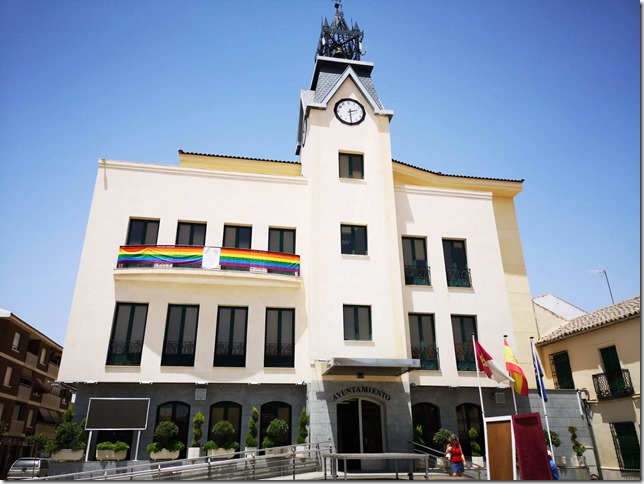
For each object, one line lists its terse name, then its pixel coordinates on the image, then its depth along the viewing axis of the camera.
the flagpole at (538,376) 19.67
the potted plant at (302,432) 19.94
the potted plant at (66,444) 18.77
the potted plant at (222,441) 19.48
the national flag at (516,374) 20.06
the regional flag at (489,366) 19.59
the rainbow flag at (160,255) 22.12
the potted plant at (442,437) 20.81
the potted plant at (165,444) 19.38
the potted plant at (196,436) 19.45
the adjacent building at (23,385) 41.56
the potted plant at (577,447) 22.11
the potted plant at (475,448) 21.16
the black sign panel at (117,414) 19.20
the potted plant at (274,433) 19.94
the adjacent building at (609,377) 22.44
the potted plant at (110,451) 19.12
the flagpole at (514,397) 21.28
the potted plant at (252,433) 19.81
